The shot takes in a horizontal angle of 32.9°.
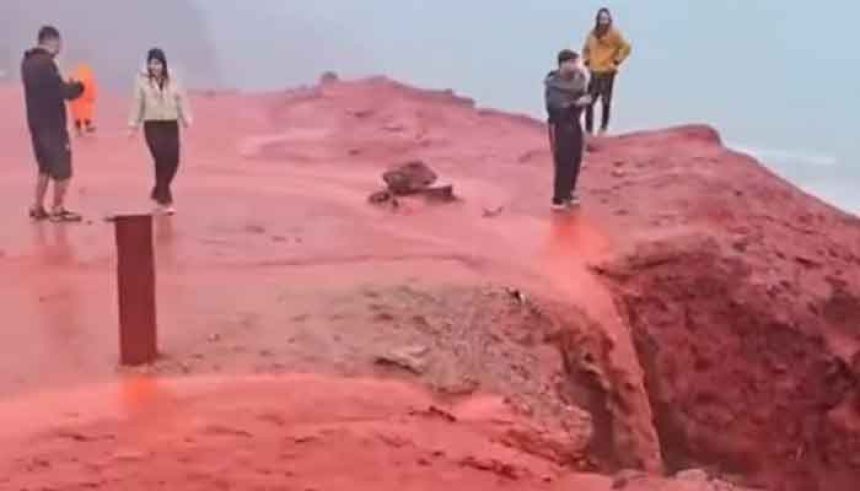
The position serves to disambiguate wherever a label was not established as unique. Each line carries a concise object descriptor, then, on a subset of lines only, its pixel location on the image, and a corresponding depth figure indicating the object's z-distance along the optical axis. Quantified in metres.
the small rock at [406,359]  8.37
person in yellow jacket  16.44
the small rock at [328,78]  24.79
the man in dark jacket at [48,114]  12.00
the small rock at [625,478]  7.50
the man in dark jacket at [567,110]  12.91
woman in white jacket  11.96
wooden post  7.86
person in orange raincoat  18.67
